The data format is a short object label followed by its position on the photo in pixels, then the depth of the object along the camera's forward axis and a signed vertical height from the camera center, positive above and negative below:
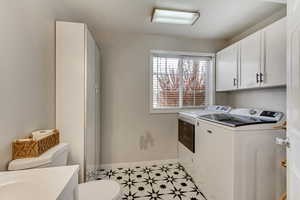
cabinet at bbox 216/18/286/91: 1.51 +0.49
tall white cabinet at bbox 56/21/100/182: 1.51 +0.12
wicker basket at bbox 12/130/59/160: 1.01 -0.36
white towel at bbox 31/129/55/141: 1.11 -0.29
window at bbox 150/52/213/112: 2.64 +0.35
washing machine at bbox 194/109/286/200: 1.28 -0.56
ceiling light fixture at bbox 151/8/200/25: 1.81 +1.09
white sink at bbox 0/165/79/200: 0.62 -0.41
